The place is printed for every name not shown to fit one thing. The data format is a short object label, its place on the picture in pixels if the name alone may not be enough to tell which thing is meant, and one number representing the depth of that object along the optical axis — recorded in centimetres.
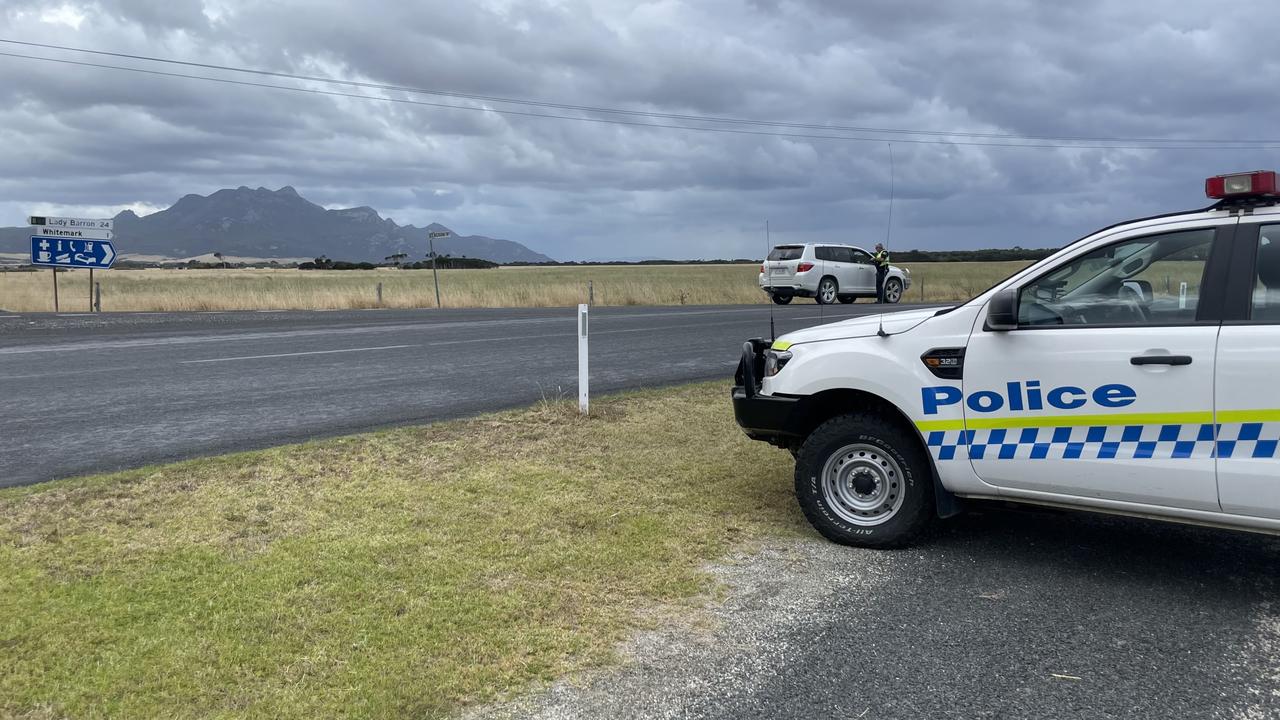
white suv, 2842
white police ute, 389
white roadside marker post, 823
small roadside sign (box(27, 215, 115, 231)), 2552
